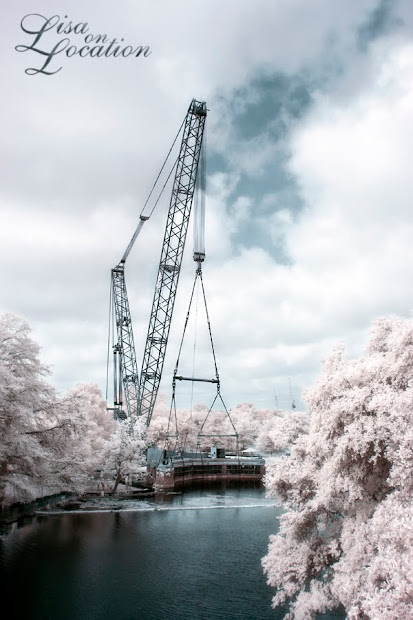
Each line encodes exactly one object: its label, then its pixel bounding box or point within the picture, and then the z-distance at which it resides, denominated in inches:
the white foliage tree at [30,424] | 890.7
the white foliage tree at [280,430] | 997.0
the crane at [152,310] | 2221.9
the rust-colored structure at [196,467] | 2591.0
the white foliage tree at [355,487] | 434.0
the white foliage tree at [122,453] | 2144.4
